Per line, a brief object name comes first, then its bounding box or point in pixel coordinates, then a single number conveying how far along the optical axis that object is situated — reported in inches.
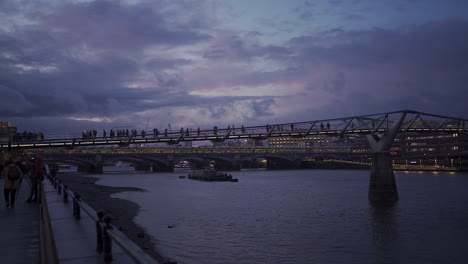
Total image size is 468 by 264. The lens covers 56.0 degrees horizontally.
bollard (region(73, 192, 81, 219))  448.5
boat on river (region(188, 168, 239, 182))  2901.1
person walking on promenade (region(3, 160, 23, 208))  540.4
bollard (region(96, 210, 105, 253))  278.6
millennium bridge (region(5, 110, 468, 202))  1448.1
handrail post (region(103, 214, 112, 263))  259.4
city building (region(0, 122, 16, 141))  2283.7
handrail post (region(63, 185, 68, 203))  601.3
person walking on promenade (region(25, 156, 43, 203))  646.8
